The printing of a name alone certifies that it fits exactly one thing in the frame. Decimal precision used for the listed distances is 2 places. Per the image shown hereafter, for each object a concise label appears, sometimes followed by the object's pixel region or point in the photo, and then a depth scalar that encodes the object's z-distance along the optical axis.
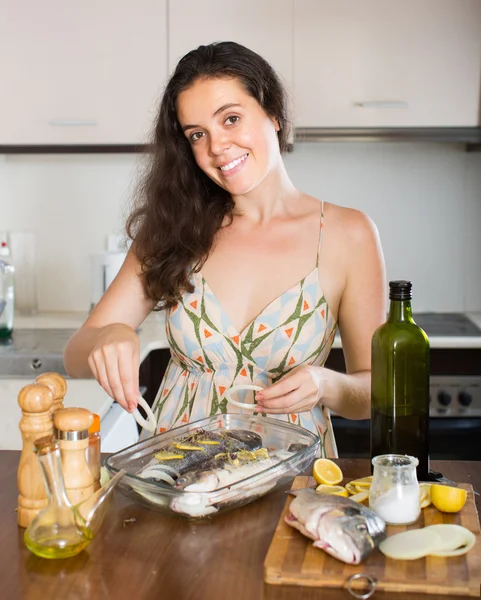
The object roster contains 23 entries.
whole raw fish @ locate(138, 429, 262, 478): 1.10
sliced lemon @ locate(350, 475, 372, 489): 1.13
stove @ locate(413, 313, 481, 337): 2.83
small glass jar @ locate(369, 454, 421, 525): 1.01
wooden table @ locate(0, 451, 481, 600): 0.89
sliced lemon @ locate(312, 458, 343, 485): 1.16
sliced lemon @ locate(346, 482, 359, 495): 1.12
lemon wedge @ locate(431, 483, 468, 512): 1.05
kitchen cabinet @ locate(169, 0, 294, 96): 2.79
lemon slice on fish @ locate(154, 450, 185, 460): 1.12
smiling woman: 1.63
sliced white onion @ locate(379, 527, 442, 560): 0.93
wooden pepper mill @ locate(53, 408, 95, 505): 1.02
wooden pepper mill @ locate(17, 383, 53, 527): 1.02
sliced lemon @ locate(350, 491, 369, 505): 1.08
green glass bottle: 1.17
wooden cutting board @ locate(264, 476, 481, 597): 0.88
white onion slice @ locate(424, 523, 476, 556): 0.94
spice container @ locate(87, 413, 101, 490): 1.10
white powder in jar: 1.01
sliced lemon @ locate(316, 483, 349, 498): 1.11
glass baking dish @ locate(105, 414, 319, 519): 1.04
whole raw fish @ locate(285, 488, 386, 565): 0.93
